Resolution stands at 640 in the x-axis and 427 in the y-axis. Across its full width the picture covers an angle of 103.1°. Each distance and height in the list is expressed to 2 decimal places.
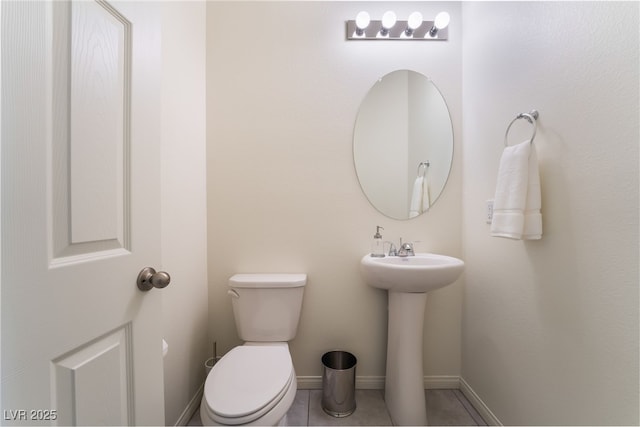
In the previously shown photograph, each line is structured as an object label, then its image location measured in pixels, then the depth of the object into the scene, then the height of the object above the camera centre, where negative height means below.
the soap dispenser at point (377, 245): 1.47 -0.21
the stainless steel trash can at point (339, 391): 1.29 -0.94
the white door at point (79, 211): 0.41 +0.00
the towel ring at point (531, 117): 0.97 +0.36
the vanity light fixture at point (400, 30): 1.43 +1.03
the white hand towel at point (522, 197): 0.93 +0.05
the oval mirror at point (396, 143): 1.50 +0.39
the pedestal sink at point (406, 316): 1.14 -0.54
